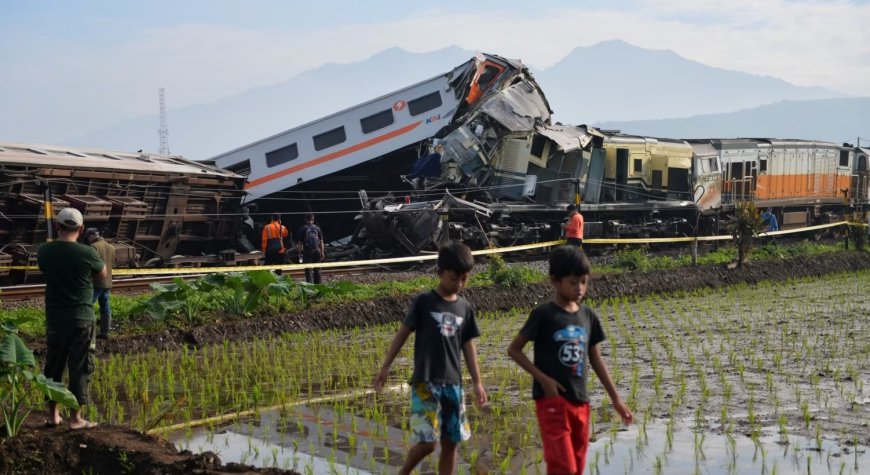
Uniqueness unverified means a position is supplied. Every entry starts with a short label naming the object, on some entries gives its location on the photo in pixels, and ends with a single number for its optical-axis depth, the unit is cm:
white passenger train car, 2905
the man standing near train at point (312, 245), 2044
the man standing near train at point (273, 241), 2150
